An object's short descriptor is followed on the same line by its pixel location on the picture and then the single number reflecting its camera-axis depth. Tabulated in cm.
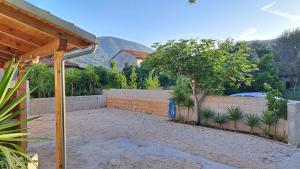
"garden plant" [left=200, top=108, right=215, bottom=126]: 673
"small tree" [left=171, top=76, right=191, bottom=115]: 722
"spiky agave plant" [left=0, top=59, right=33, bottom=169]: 168
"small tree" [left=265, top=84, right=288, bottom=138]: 514
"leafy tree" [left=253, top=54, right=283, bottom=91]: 1079
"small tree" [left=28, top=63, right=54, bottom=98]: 946
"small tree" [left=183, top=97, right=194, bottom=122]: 711
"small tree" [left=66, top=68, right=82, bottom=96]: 1042
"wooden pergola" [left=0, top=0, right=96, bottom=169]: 217
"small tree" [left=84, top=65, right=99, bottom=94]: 1087
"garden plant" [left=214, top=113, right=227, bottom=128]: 635
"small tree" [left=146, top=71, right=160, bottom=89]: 1066
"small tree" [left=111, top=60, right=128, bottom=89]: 1138
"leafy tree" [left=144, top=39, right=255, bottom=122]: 639
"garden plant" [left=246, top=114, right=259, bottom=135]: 564
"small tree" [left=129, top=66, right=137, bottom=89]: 1140
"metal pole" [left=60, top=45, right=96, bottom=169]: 263
